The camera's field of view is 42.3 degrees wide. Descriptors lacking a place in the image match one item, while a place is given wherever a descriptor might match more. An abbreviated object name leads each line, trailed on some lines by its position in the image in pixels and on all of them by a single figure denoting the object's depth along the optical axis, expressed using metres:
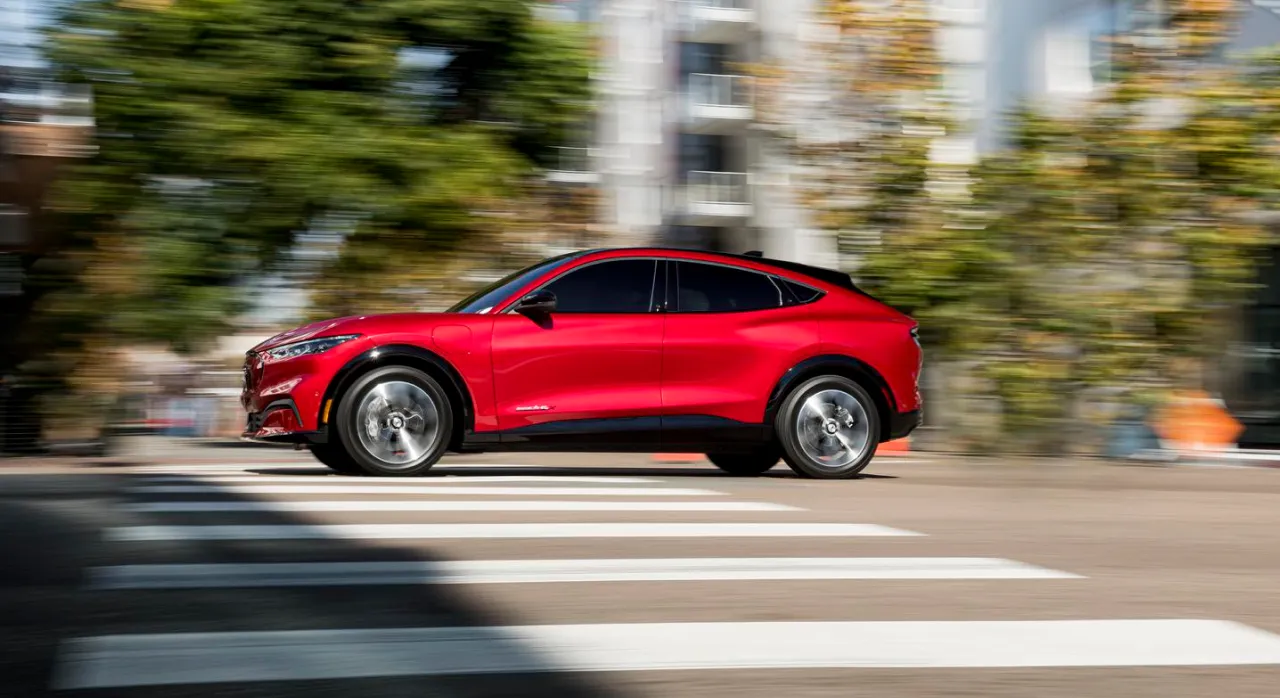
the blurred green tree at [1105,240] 15.27
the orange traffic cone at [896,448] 15.80
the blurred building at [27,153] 14.94
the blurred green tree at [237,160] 15.23
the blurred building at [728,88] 17.72
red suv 10.45
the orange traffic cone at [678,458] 14.55
